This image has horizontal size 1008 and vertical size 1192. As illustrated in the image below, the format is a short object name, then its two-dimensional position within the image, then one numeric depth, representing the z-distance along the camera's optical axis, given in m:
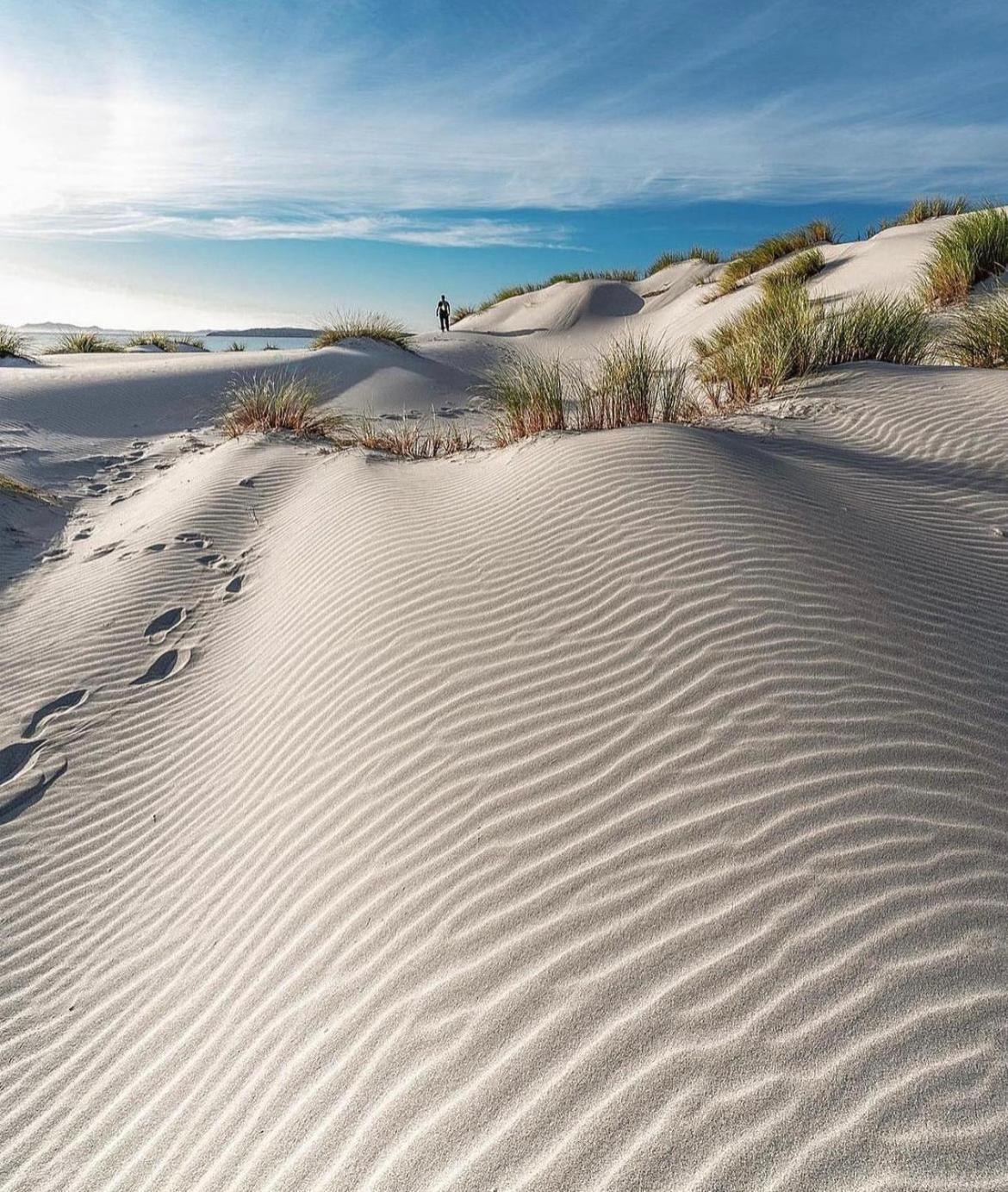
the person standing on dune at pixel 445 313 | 24.89
